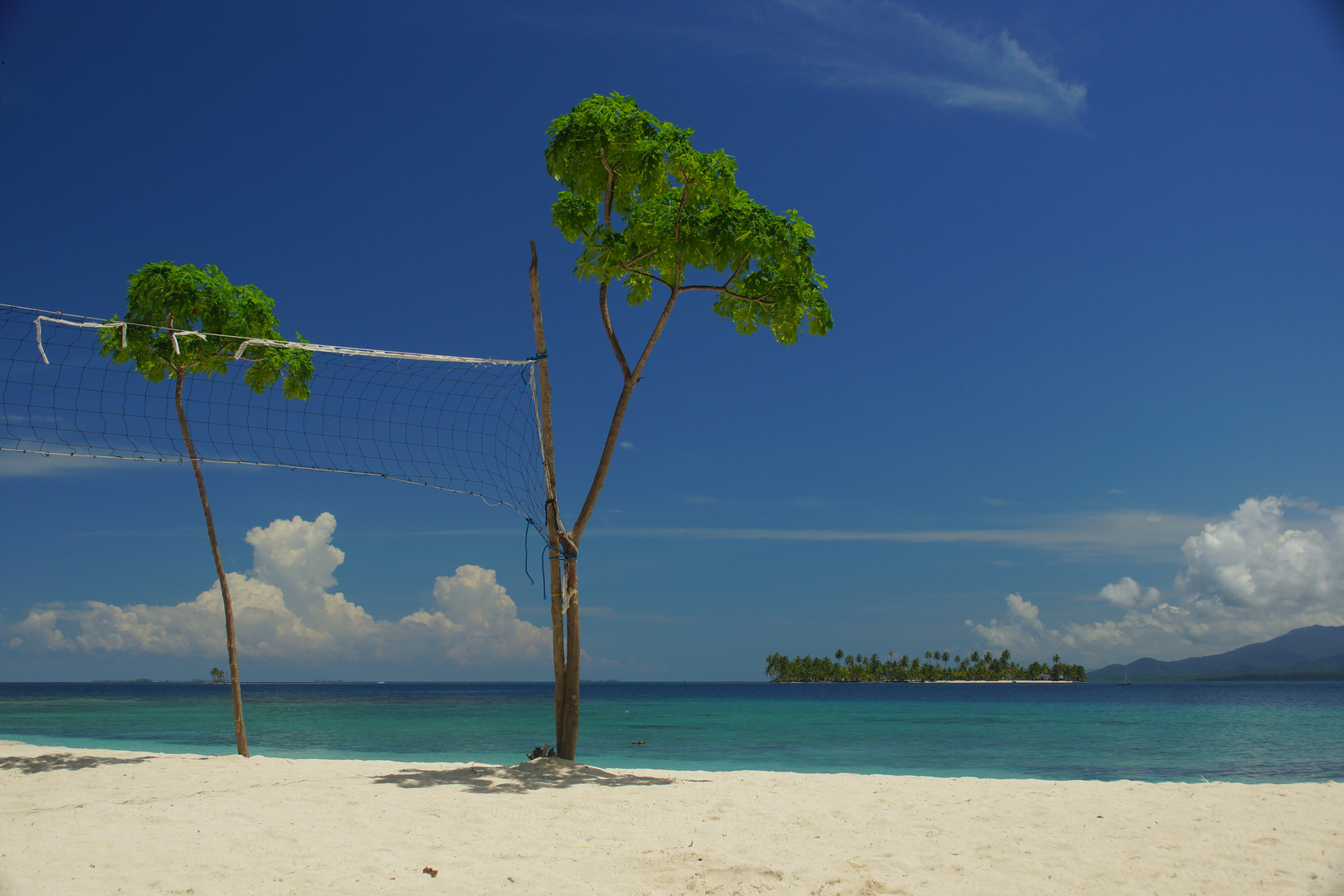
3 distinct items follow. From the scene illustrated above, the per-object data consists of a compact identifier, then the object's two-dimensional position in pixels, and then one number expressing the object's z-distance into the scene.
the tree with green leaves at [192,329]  9.11
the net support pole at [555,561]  8.53
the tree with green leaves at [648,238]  8.52
